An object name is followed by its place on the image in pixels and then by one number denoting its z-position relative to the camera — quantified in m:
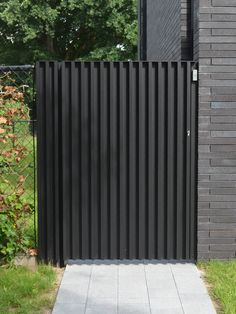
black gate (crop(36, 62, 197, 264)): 6.01
